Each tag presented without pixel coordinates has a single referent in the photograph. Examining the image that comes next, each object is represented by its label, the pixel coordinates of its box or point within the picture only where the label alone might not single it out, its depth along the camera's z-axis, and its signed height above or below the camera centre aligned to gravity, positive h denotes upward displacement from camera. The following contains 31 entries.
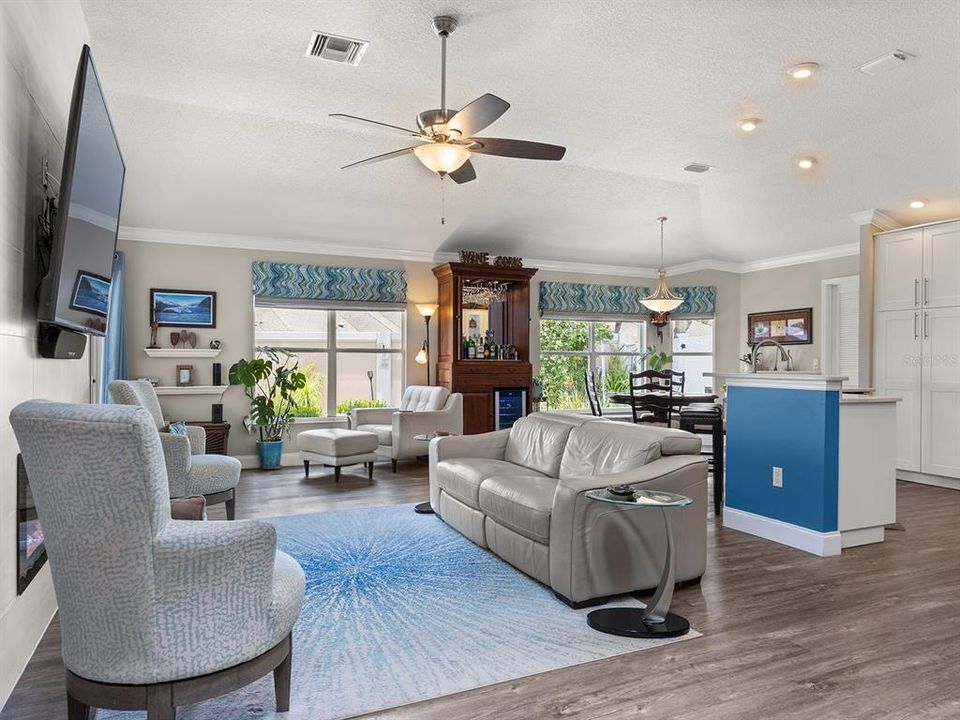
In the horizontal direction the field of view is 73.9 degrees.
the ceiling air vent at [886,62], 4.03 +1.94
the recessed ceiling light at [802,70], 4.14 +1.92
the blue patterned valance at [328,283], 6.82 +0.87
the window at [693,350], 8.90 +0.17
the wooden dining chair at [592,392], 6.85 -0.33
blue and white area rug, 2.21 -1.14
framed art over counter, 7.80 +0.46
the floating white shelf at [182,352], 6.28 +0.08
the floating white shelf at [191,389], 6.26 -0.29
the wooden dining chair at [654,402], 6.10 -0.38
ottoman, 6.05 -0.84
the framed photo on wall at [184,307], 6.41 +0.54
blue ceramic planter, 6.66 -0.96
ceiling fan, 3.13 +1.20
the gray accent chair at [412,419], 6.57 -0.62
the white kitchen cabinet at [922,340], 5.87 +0.22
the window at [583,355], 8.63 +0.09
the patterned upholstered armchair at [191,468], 3.79 -0.67
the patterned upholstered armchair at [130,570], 1.64 -0.57
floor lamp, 7.49 +0.23
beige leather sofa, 2.98 -0.75
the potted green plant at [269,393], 6.55 -0.35
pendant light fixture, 7.20 +0.71
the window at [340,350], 7.14 +0.12
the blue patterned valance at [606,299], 8.43 +0.85
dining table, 6.06 -0.37
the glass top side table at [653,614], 2.67 -1.10
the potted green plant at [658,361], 8.94 +0.02
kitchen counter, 3.81 -0.63
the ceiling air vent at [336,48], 3.73 +1.89
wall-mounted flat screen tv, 2.26 +0.57
